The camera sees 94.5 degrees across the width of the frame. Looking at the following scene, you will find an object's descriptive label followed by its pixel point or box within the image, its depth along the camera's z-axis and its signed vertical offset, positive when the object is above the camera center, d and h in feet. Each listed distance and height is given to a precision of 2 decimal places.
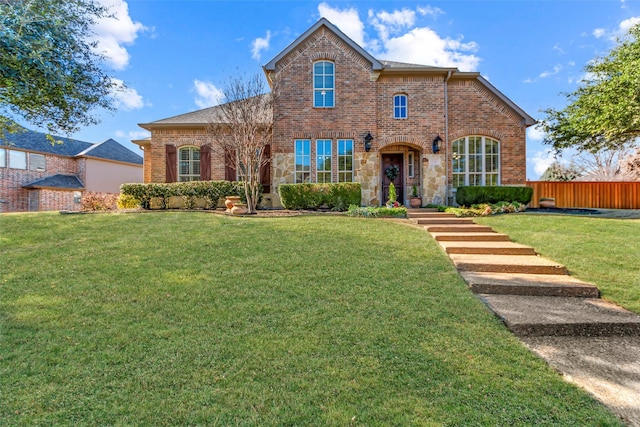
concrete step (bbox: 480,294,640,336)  11.39 -4.76
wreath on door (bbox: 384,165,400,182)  42.63 +4.55
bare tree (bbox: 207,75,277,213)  36.19 +10.25
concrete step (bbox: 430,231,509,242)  23.99 -2.82
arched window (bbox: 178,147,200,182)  45.44 +6.51
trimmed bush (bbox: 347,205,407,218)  32.32 -0.94
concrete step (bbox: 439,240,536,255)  21.09 -3.36
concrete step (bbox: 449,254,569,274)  17.58 -3.84
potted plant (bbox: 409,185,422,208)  40.04 +0.44
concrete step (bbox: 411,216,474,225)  29.27 -1.78
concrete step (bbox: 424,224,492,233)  26.30 -2.30
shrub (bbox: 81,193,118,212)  43.11 +0.79
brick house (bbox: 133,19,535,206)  40.22 +11.14
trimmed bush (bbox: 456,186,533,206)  39.27 +0.99
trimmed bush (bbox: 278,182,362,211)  37.35 +1.17
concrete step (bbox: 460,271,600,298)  14.92 -4.36
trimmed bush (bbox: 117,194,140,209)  41.50 +0.82
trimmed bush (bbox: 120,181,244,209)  40.86 +2.15
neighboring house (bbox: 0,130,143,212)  65.69 +8.91
